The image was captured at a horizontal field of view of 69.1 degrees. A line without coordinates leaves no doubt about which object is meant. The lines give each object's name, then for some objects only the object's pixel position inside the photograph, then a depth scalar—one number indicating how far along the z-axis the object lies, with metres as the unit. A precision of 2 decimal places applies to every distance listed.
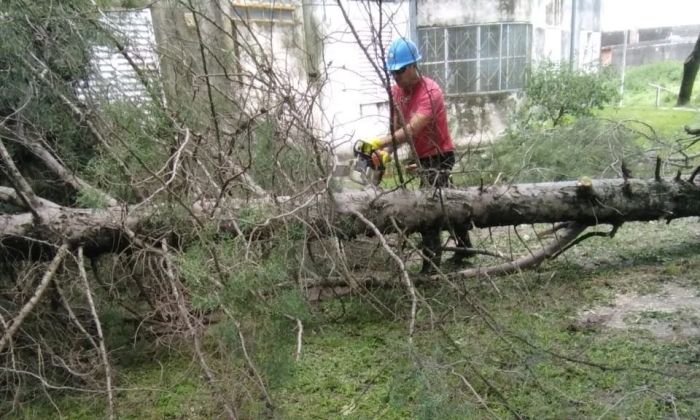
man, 3.31
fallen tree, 2.69
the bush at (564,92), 7.96
